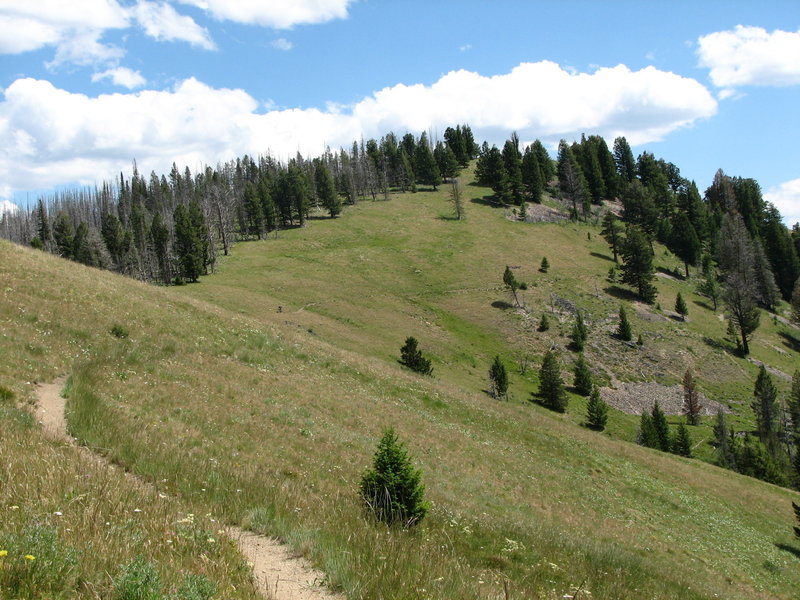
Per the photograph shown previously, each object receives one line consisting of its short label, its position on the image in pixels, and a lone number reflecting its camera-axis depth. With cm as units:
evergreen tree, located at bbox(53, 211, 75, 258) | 9794
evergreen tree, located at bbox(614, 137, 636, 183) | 16775
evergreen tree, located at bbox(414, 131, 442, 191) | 15350
